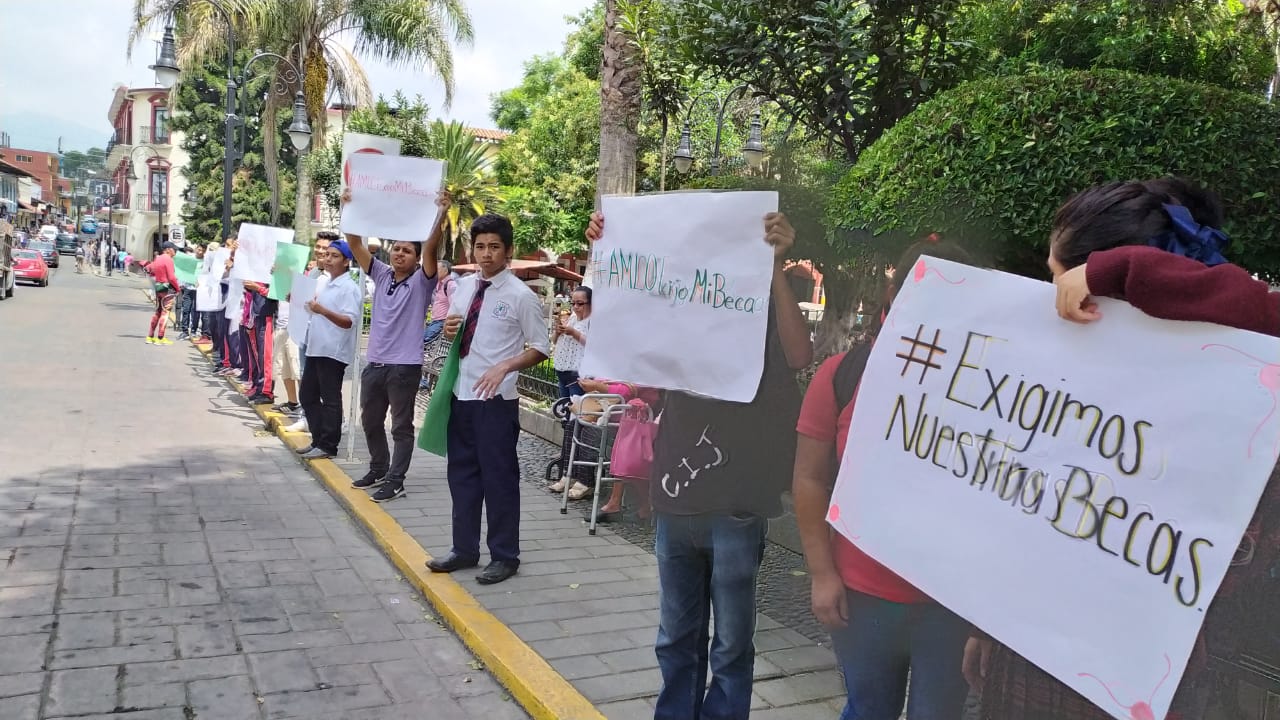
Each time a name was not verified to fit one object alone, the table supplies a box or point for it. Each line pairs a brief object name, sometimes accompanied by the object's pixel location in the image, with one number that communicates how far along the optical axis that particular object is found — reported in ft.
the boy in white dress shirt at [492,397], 15.88
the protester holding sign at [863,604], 7.10
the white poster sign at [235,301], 38.27
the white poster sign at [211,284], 44.21
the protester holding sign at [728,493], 9.16
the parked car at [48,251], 152.56
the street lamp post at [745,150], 51.96
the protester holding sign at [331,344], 24.79
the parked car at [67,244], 260.83
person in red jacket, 56.90
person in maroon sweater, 5.29
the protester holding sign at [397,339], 21.06
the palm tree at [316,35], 66.85
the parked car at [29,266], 114.21
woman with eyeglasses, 25.32
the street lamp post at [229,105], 54.54
